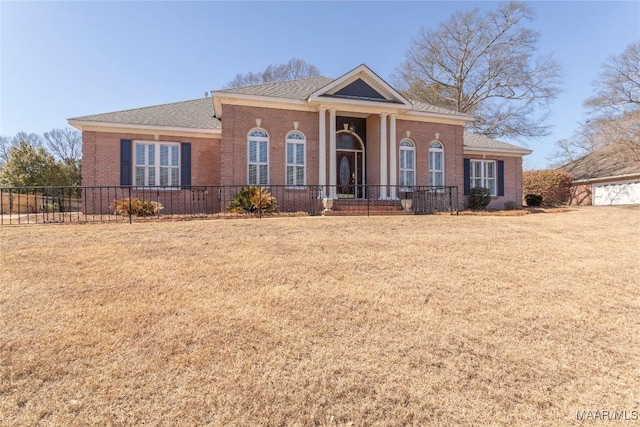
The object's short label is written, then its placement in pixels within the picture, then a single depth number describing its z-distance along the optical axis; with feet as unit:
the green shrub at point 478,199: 58.44
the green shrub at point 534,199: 72.54
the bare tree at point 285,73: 129.39
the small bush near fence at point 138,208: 38.60
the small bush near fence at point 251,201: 40.91
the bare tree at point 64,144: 184.34
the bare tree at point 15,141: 175.03
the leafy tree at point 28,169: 80.48
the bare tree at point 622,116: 78.59
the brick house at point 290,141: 45.93
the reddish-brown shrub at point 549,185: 79.82
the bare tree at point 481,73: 97.66
